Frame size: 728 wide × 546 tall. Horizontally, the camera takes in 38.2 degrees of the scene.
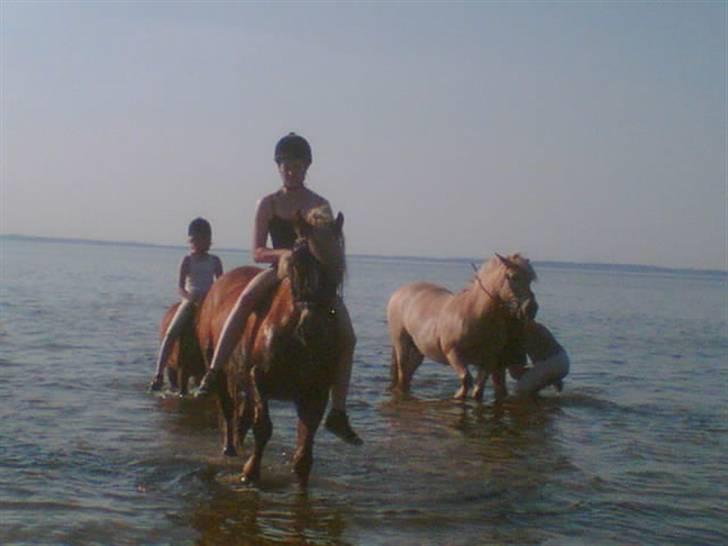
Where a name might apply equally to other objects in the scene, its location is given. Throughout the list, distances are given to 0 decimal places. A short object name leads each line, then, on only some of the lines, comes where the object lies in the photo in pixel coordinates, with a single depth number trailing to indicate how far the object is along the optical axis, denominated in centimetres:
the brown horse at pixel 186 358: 1140
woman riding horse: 711
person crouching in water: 1244
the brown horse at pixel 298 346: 651
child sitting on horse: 1117
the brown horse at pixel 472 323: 1158
